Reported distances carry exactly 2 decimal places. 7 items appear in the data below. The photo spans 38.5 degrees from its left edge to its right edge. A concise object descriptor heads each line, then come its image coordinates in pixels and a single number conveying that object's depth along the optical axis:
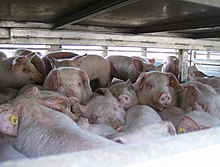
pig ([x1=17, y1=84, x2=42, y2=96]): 3.02
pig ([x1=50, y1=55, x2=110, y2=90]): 3.97
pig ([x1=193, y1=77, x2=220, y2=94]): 3.64
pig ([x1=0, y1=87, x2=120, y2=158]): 1.38
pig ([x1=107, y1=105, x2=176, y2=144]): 1.68
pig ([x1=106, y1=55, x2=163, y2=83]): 4.20
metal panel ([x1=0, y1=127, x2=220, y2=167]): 0.58
